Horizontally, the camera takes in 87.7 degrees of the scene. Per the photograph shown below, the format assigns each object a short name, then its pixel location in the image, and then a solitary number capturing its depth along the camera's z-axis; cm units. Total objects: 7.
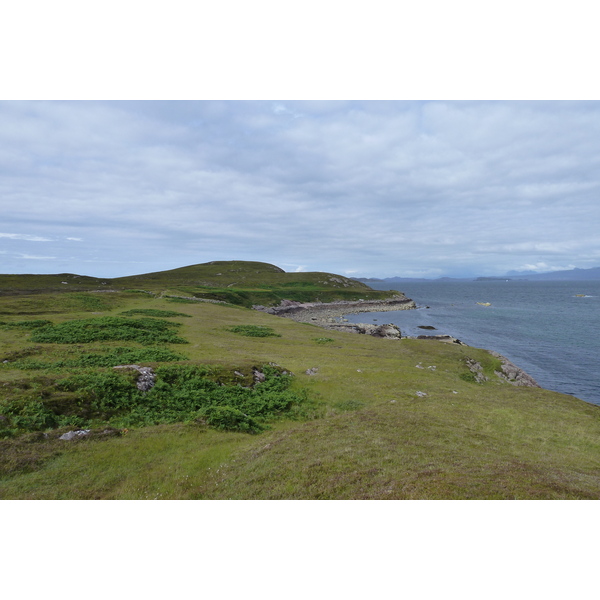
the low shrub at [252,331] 4268
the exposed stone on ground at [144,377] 1920
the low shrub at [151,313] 4750
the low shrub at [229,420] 1677
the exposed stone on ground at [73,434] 1401
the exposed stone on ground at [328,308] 11338
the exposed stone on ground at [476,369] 3394
